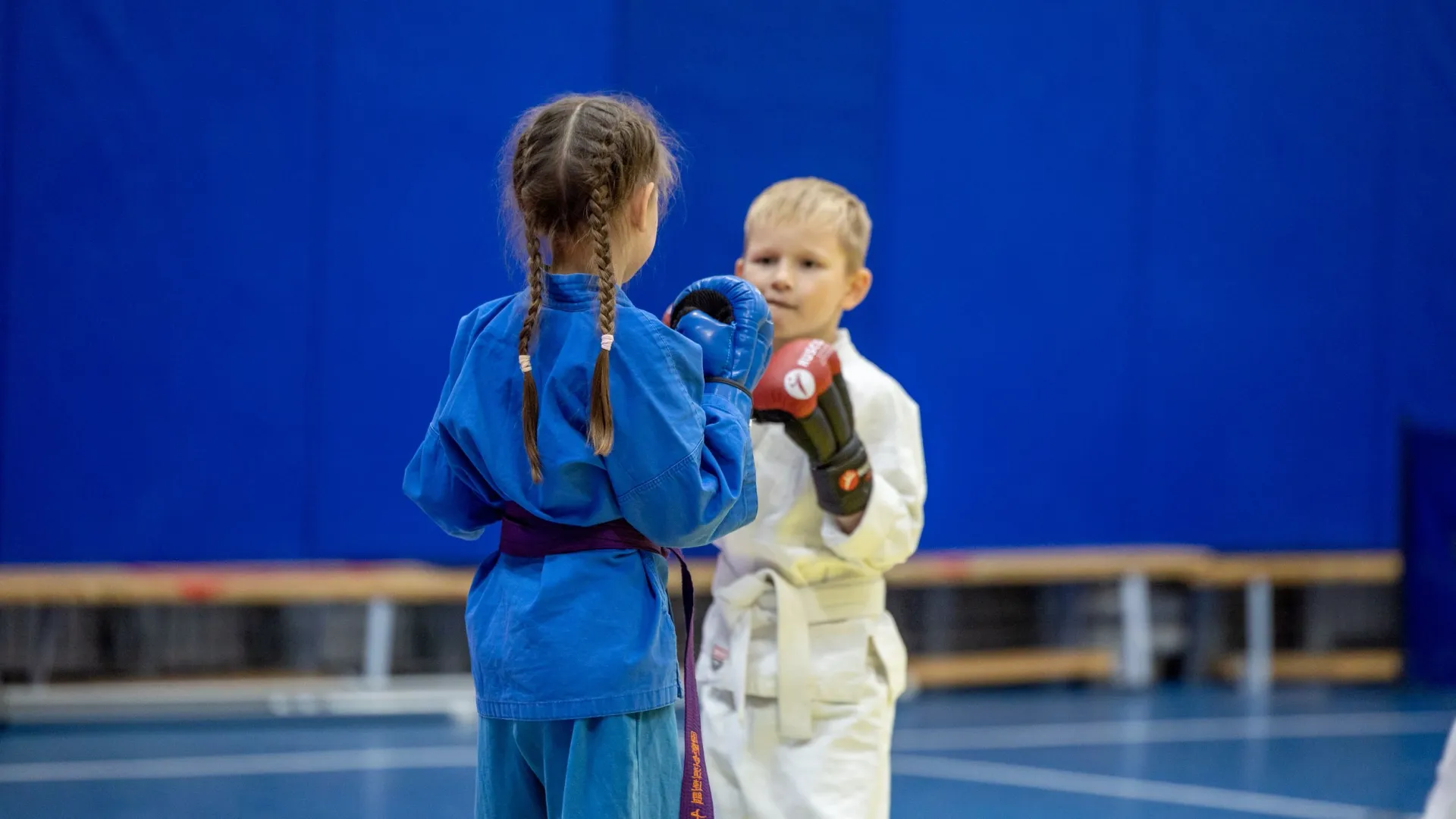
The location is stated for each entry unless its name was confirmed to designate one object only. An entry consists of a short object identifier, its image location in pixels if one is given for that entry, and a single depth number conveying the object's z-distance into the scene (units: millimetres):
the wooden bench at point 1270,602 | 13891
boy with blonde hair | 4828
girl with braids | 3445
